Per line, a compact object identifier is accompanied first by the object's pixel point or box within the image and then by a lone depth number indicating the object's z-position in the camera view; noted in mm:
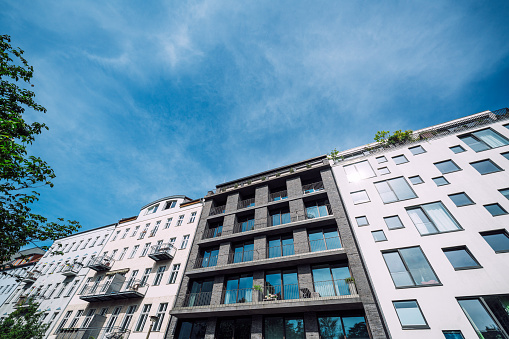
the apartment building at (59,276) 23766
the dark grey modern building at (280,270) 12930
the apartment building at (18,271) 30406
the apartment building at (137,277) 17923
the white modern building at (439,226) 10680
